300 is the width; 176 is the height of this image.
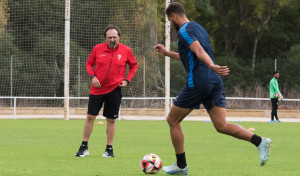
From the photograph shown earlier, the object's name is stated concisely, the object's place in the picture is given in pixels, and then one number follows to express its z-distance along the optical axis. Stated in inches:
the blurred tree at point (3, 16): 2170.5
